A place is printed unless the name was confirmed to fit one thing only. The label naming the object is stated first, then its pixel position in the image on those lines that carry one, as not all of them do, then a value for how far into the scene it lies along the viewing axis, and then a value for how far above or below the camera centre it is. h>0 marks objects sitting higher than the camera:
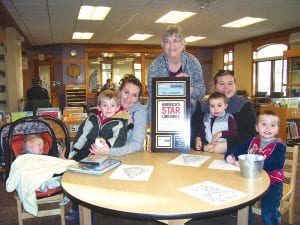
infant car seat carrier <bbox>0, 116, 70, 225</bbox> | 2.16 -0.40
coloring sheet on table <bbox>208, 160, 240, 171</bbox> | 1.76 -0.45
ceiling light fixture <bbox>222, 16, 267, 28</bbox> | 7.30 +1.66
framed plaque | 2.12 -0.22
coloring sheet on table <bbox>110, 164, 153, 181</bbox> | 1.59 -0.45
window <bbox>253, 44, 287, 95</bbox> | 9.34 +0.64
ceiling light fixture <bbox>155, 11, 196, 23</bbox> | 6.56 +1.63
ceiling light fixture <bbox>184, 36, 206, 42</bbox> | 10.05 +1.71
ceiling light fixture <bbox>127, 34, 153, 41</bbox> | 9.62 +1.71
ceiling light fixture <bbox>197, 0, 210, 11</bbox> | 5.43 +1.52
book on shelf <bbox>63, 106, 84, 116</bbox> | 4.28 -0.30
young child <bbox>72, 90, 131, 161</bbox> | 2.13 -0.26
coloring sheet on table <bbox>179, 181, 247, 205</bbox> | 1.30 -0.47
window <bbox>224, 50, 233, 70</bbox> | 11.76 +1.14
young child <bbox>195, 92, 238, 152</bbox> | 2.27 -0.28
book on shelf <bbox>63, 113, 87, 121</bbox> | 4.21 -0.38
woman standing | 2.54 +0.17
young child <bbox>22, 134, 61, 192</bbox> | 2.27 -0.41
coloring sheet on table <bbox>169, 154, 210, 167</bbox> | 1.86 -0.45
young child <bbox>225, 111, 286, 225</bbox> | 1.92 -0.42
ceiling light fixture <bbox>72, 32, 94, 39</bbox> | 9.26 +1.72
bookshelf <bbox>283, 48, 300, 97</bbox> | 7.20 +0.36
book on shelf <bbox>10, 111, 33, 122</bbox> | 3.93 -0.32
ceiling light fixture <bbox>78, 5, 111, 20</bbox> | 6.08 +1.63
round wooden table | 1.21 -0.47
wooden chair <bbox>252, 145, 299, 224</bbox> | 2.12 -0.77
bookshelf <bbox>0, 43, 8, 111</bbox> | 7.43 +0.15
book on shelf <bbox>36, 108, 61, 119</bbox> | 4.09 -0.30
